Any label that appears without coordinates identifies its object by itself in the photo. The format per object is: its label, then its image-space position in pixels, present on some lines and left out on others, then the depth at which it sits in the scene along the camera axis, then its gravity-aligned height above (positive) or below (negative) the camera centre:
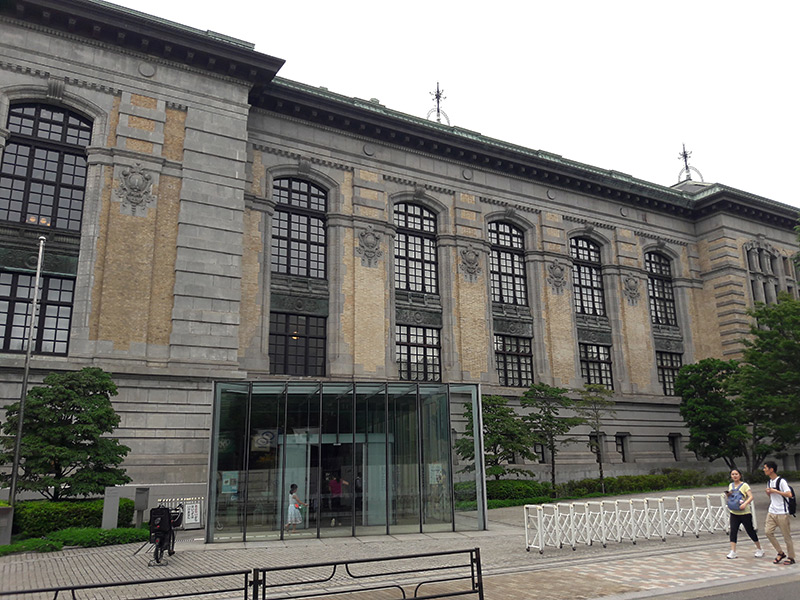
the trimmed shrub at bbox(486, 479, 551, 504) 28.00 -1.34
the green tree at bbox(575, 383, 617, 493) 32.84 +2.66
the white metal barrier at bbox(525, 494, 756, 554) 15.26 -1.75
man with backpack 12.29 -1.06
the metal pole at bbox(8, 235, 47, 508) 17.06 +0.62
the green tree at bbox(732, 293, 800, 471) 22.94 +2.95
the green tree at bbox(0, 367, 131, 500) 18.12 +0.75
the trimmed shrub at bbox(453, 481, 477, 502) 19.84 -0.97
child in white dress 18.34 -1.37
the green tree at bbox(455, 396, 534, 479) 28.22 +1.01
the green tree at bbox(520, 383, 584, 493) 30.33 +1.98
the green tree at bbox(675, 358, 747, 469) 34.22 +2.44
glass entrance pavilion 18.11 -0.03
